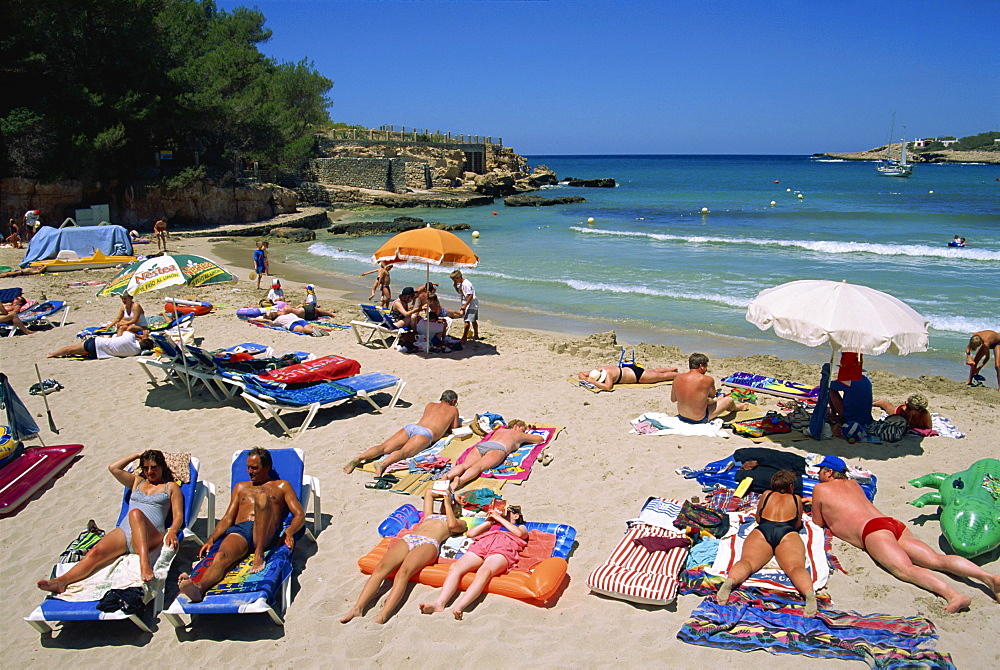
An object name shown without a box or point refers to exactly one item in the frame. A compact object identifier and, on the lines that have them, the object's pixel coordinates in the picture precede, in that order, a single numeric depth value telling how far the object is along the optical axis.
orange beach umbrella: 9.25
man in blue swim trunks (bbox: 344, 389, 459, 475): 6.27
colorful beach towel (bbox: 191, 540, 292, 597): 4.11
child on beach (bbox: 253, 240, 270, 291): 14.94
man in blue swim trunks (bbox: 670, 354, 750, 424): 7.12
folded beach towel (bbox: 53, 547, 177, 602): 4.11
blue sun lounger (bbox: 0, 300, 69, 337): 10.73
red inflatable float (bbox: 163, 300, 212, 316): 11.92
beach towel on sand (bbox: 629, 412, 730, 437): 6.97
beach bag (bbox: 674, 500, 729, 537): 4.88
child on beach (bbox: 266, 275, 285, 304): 12.15
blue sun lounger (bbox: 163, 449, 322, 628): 3.93
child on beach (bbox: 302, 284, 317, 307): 11.96
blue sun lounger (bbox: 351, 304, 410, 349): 10.37
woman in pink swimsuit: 4.24
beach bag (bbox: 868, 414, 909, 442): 6.67
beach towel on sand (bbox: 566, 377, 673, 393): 8.45
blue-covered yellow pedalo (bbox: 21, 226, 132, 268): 16.66
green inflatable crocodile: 4.61
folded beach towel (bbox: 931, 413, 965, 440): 6.89
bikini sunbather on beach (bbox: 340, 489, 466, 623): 4.23
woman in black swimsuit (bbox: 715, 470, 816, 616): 4.20
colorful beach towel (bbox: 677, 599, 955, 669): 3.63
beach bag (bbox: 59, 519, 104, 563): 4.44
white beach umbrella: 5.92
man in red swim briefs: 4.30
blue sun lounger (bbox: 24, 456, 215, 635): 3.91
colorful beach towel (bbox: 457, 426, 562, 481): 6.05
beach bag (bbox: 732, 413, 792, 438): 6.93
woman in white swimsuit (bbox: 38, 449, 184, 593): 4.34
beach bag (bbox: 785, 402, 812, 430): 7.03
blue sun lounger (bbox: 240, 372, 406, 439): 7.00
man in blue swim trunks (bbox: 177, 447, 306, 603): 4.33
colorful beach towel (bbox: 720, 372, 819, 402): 7.91
